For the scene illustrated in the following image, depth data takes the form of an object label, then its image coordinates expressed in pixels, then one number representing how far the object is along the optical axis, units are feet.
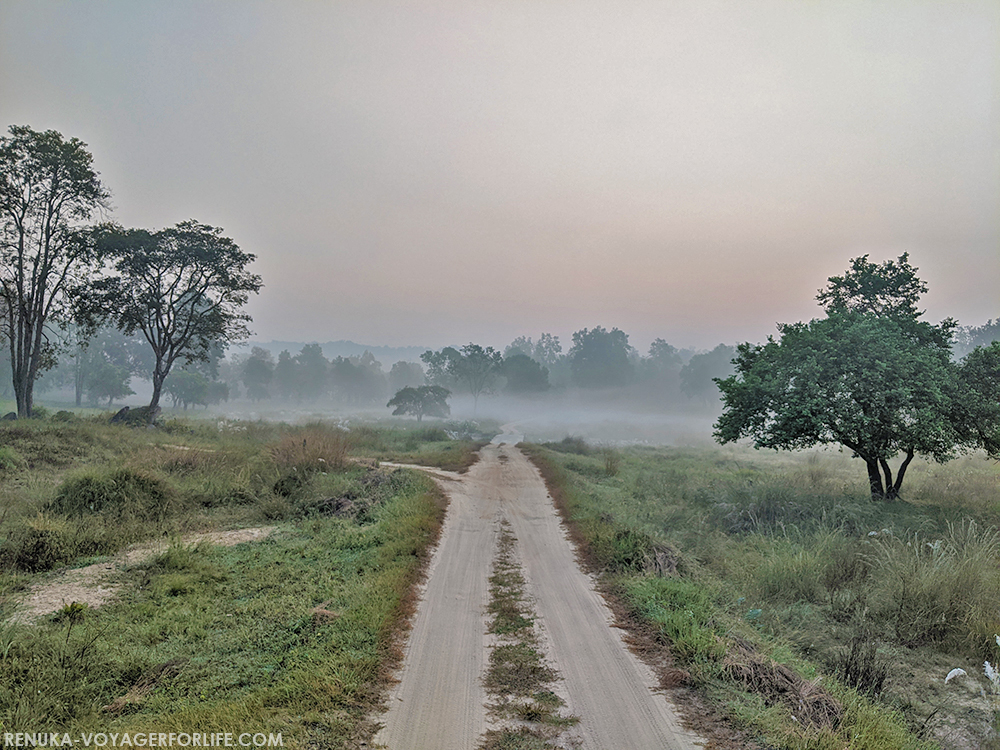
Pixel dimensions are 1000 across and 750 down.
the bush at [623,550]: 32.50
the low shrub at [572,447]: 124.77
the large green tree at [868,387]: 47.03
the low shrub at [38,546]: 28.22
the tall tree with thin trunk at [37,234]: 79.97
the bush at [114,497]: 38.09
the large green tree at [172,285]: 95.71
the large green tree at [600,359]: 430.61
